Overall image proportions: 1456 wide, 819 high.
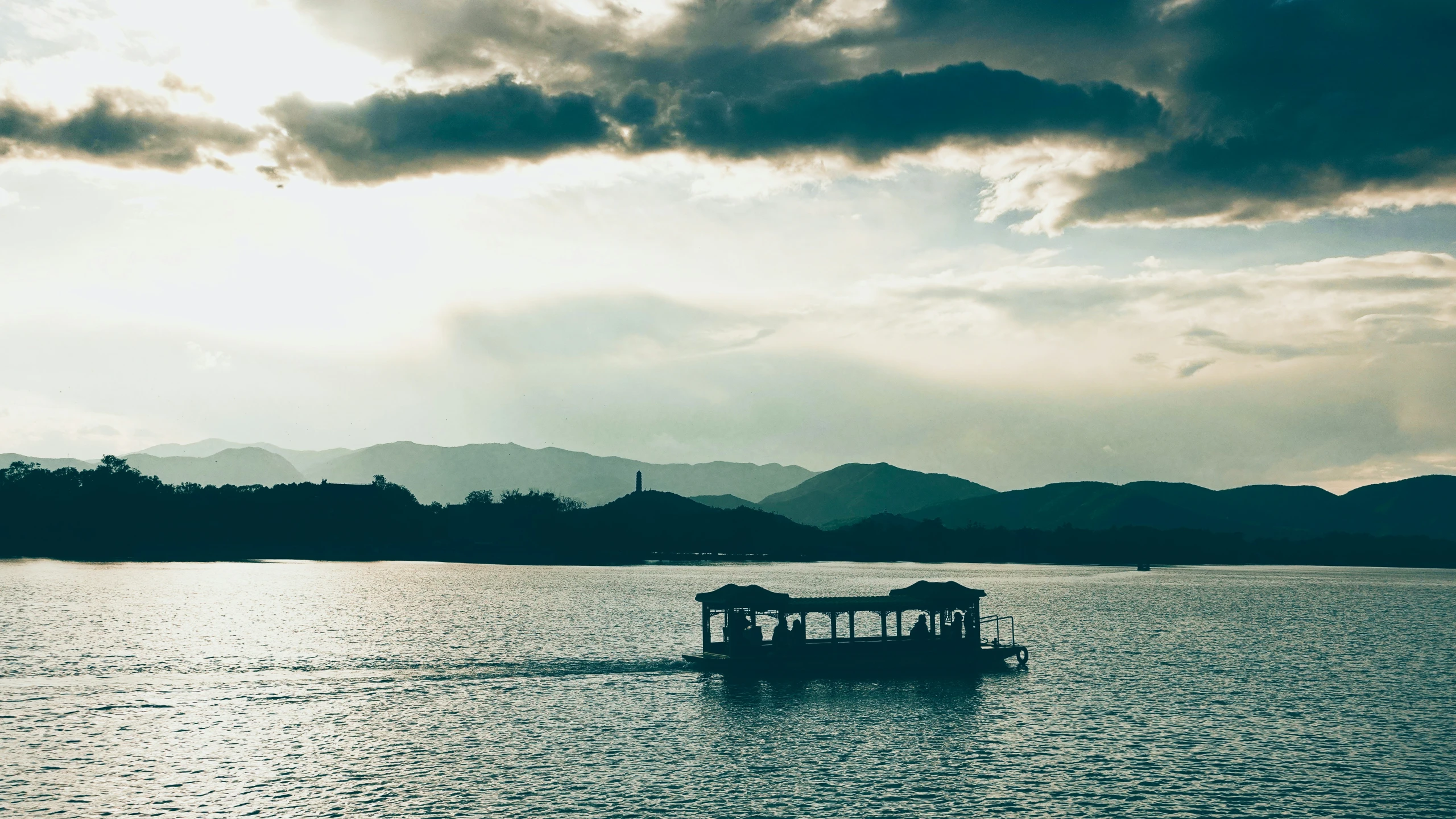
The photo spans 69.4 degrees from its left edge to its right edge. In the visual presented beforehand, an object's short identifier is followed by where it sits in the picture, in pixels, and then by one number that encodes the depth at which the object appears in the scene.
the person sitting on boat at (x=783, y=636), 71.69
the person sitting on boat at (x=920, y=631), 75.75
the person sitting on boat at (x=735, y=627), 71.31
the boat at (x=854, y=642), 70.69
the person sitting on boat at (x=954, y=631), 76.68
